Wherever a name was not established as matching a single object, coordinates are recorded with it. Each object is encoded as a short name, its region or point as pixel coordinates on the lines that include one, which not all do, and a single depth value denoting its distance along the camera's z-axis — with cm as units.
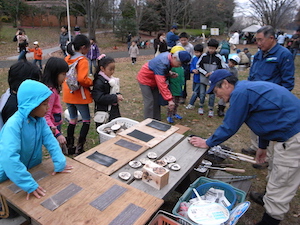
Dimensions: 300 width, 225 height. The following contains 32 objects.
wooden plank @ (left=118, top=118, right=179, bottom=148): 282
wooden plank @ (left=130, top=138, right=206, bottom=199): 204
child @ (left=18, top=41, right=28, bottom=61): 988
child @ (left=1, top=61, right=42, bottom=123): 237
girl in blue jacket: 177
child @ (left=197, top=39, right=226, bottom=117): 549
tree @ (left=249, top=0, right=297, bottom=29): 2875
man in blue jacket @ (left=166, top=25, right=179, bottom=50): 824
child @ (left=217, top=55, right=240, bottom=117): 599
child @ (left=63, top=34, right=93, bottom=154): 342
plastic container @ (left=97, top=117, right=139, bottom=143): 322
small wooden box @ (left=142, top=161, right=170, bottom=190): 201
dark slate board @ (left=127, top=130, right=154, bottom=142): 290
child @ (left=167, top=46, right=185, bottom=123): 532
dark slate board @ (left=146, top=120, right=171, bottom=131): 325
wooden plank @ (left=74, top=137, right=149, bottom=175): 227
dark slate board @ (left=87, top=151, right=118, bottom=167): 234
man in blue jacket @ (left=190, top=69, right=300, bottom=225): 219
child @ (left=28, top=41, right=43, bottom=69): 1008
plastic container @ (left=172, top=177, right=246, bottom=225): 231
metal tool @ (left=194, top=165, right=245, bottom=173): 342
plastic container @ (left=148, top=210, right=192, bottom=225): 186
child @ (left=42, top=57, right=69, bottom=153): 291
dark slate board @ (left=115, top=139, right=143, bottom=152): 266
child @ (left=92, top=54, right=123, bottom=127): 352
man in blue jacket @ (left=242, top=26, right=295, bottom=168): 360
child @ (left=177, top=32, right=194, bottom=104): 666
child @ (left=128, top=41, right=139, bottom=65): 1250
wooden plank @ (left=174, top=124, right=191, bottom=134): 369
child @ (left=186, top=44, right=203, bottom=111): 583
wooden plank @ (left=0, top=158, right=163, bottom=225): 165
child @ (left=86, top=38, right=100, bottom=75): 986
